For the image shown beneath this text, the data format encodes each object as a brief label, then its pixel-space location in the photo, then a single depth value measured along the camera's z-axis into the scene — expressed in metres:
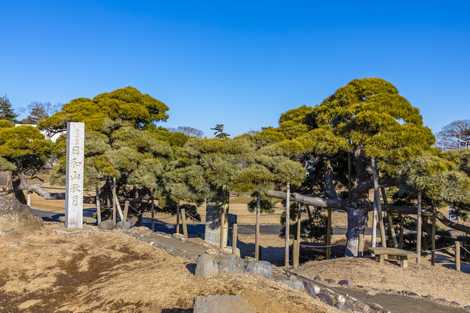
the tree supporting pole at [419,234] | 14.66
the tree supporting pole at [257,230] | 15.34
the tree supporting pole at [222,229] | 16.88
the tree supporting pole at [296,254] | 15.19
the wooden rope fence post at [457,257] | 15.08
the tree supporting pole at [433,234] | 15.68
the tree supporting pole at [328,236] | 18.38
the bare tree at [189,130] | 126.50
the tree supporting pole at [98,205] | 20.33
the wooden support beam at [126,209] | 20.83
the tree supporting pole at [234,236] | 15.72
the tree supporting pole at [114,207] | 20.30
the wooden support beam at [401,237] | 17.82
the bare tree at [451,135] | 56.51
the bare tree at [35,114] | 79.14
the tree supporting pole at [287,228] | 15.25
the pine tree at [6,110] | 57.66
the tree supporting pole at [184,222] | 19.30
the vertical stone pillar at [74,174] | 16.03
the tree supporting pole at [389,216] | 17.02
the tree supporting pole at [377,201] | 15.21
